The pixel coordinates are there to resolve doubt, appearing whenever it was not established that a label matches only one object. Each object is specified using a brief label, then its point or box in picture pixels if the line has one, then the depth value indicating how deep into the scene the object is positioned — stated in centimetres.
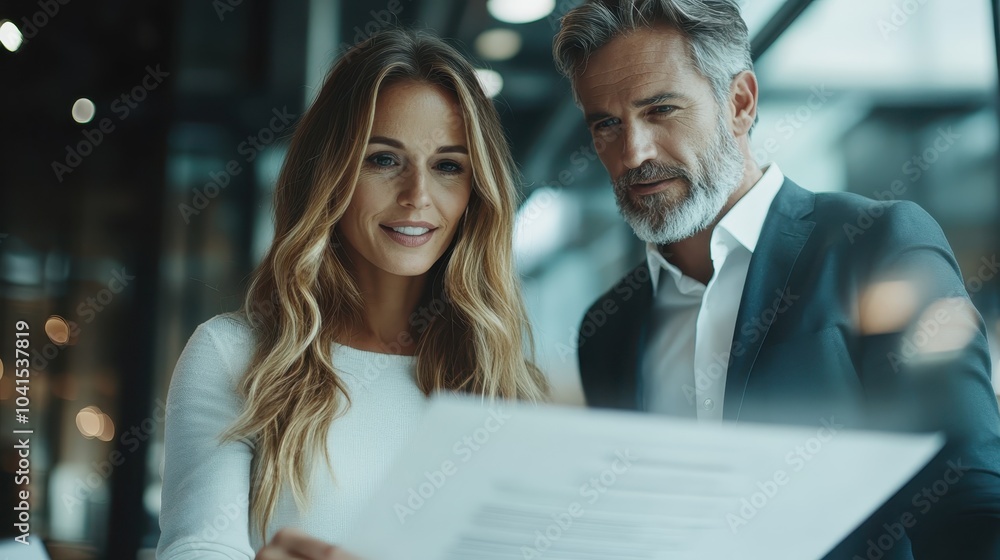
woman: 126
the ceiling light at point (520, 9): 268
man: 132
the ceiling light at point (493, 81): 295
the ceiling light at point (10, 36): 223
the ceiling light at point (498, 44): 281
